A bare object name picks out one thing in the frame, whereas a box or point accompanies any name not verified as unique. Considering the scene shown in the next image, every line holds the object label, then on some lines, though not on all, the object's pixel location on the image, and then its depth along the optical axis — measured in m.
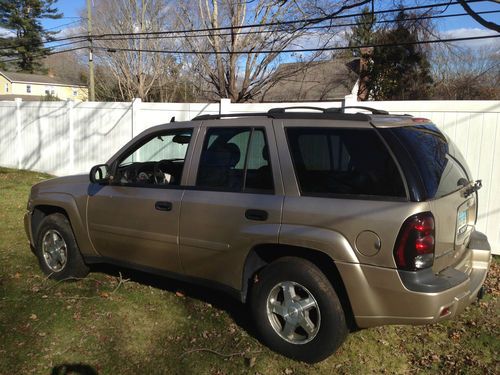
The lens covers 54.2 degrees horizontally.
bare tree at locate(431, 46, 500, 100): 27.19
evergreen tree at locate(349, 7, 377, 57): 23.78
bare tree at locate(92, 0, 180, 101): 30.56
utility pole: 25.95
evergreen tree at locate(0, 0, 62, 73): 55.91
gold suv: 3.24
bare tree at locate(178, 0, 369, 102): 20.11
